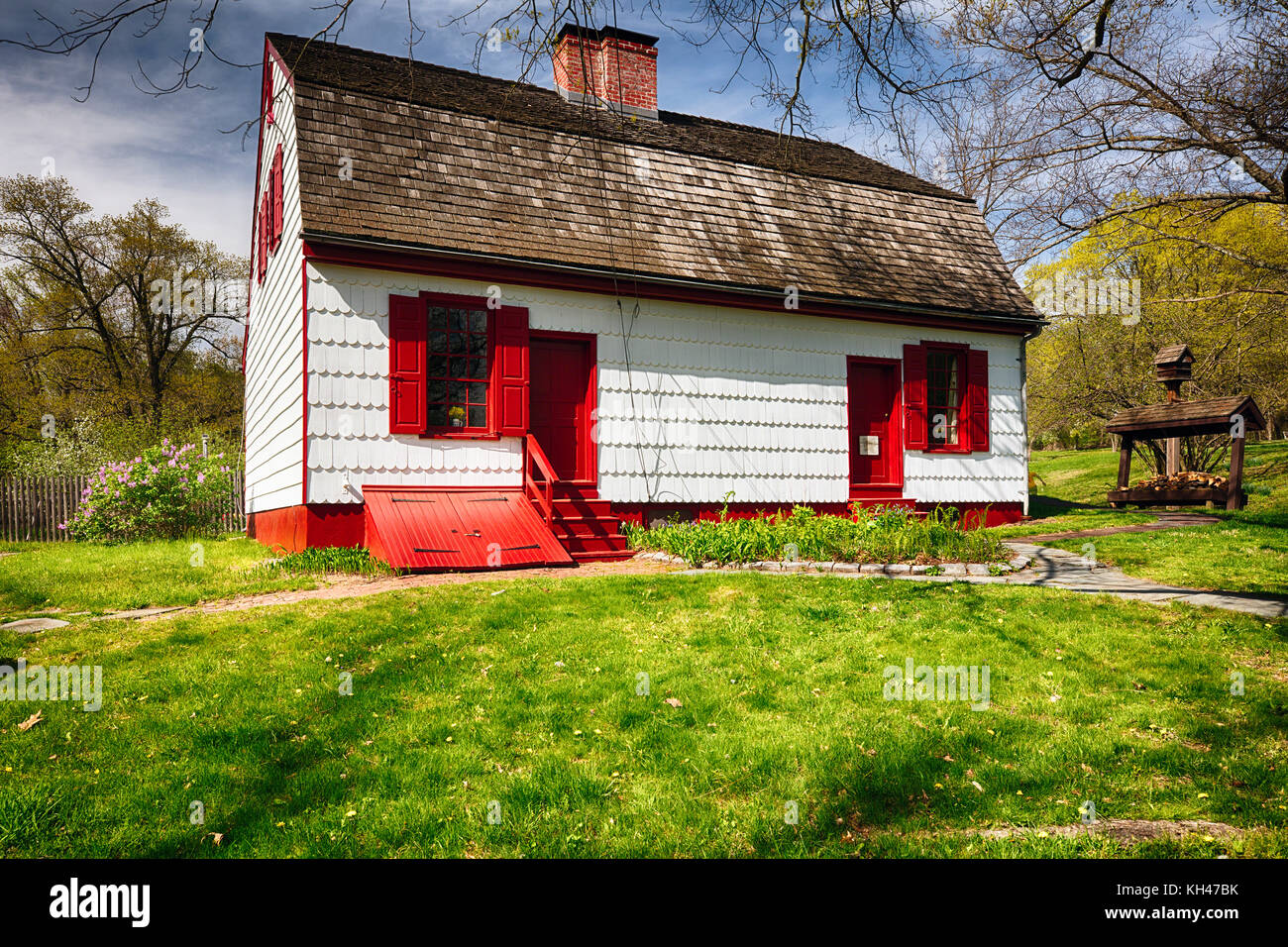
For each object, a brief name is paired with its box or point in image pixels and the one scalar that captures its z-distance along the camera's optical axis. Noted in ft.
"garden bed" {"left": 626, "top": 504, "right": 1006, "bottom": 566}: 30.09
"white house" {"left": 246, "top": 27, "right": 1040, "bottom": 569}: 33.40
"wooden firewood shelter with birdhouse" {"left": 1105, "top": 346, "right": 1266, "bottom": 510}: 47.21
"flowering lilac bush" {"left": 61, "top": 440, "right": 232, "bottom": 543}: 49.55
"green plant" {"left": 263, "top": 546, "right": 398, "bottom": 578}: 29.41
